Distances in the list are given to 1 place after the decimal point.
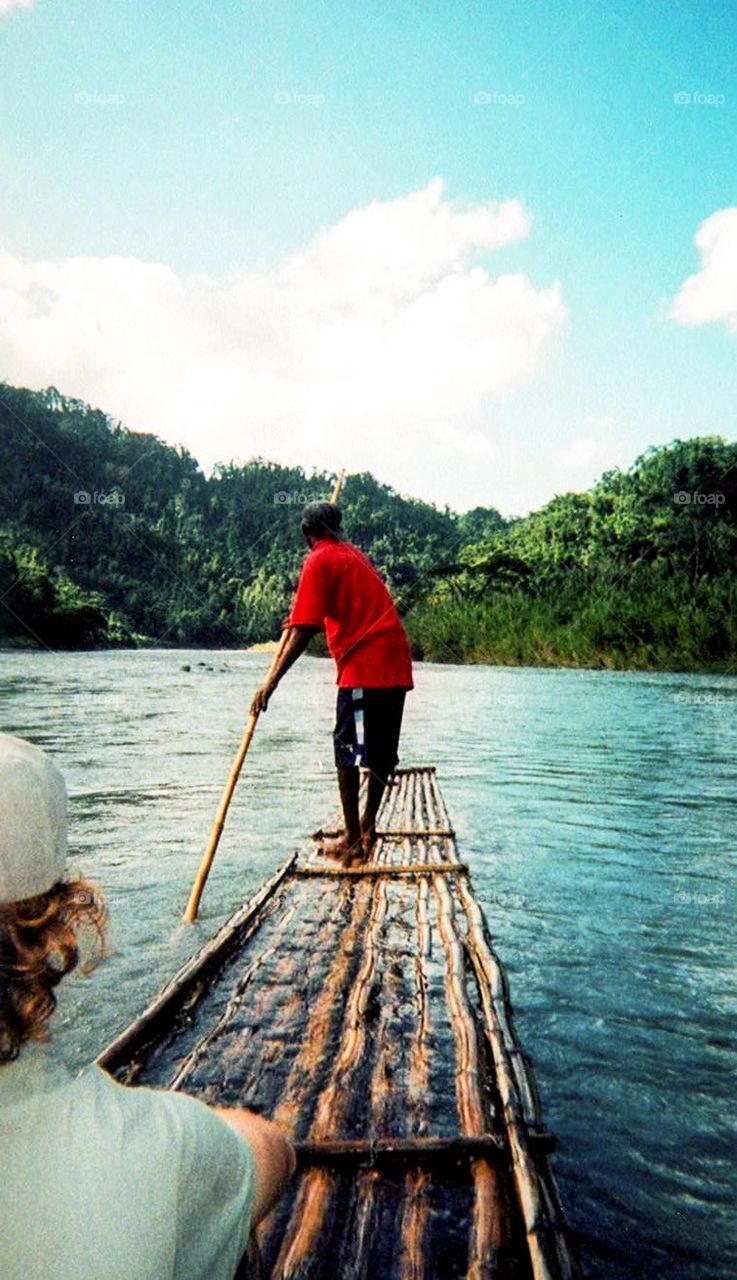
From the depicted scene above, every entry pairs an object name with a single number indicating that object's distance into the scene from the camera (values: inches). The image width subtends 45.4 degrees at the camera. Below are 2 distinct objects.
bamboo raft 61.5
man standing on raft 170.6
